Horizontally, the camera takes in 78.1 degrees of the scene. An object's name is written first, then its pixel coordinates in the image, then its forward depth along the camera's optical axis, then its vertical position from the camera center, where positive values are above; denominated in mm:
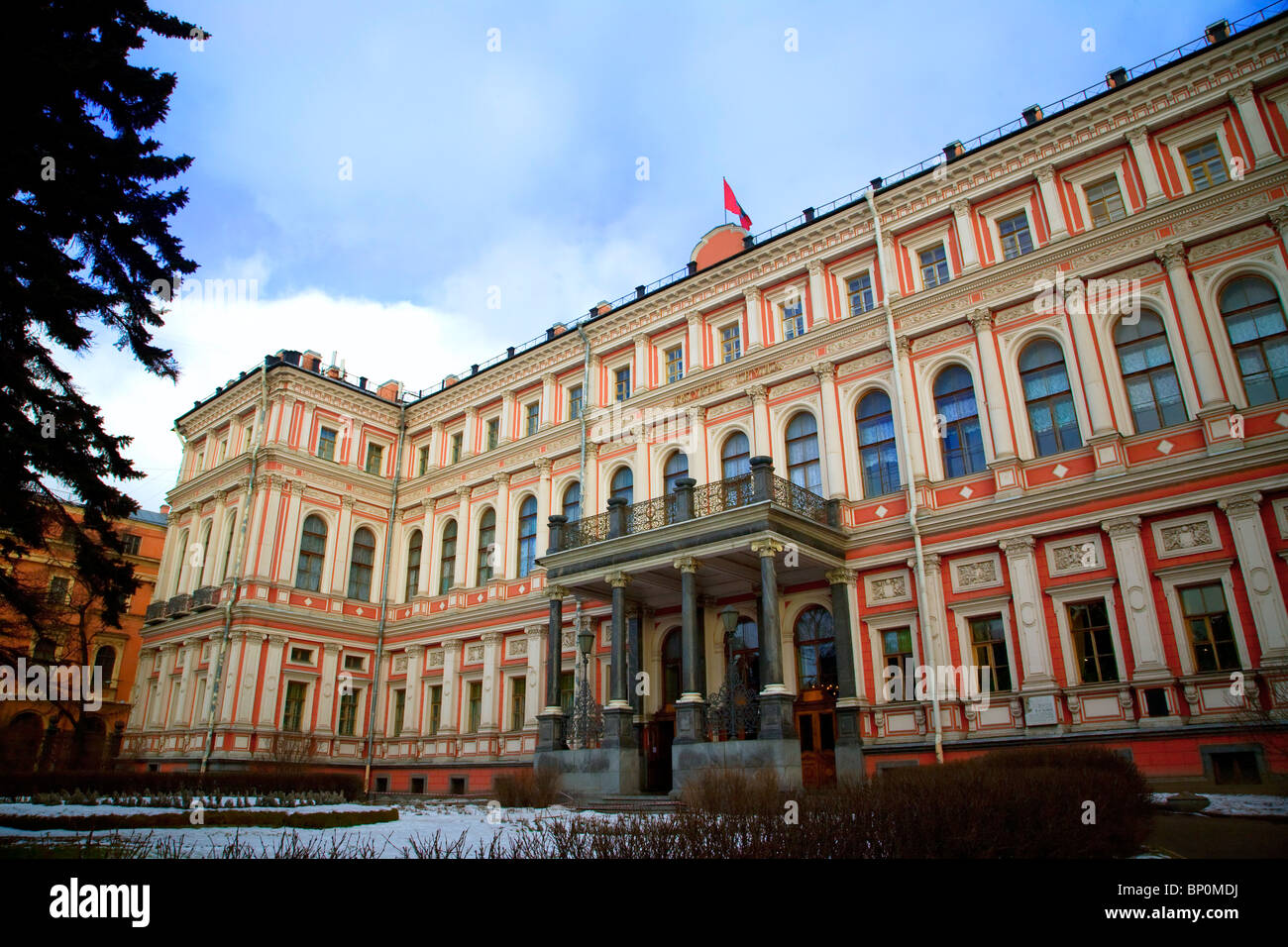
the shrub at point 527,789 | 18562 -631
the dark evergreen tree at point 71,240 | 8016 +5519
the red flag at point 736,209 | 25359 +16447
